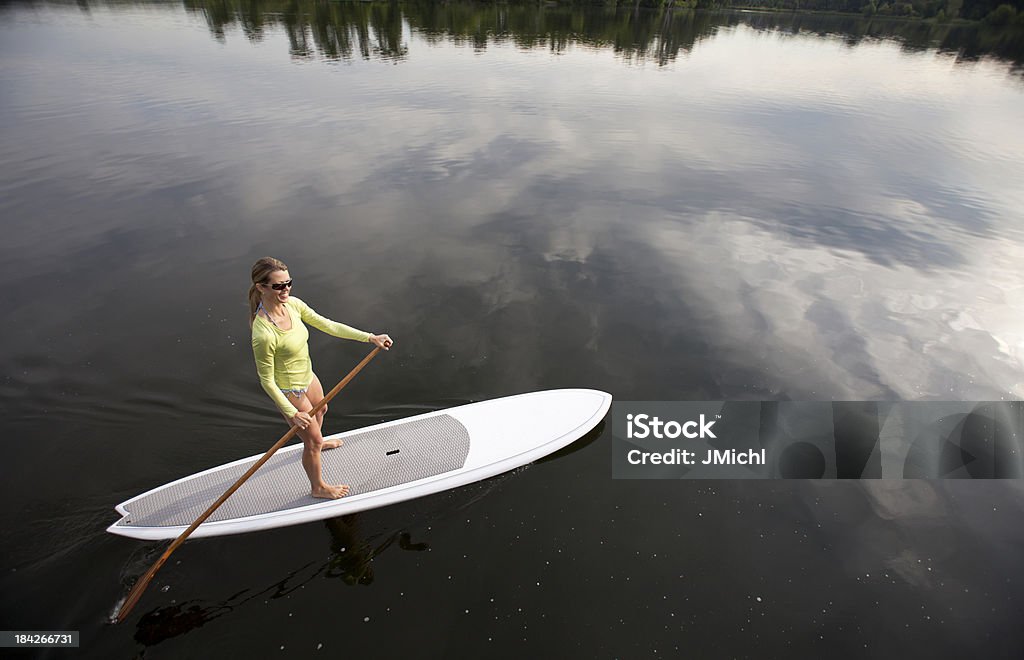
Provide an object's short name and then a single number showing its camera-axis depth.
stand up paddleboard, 4.78
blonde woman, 3.73
